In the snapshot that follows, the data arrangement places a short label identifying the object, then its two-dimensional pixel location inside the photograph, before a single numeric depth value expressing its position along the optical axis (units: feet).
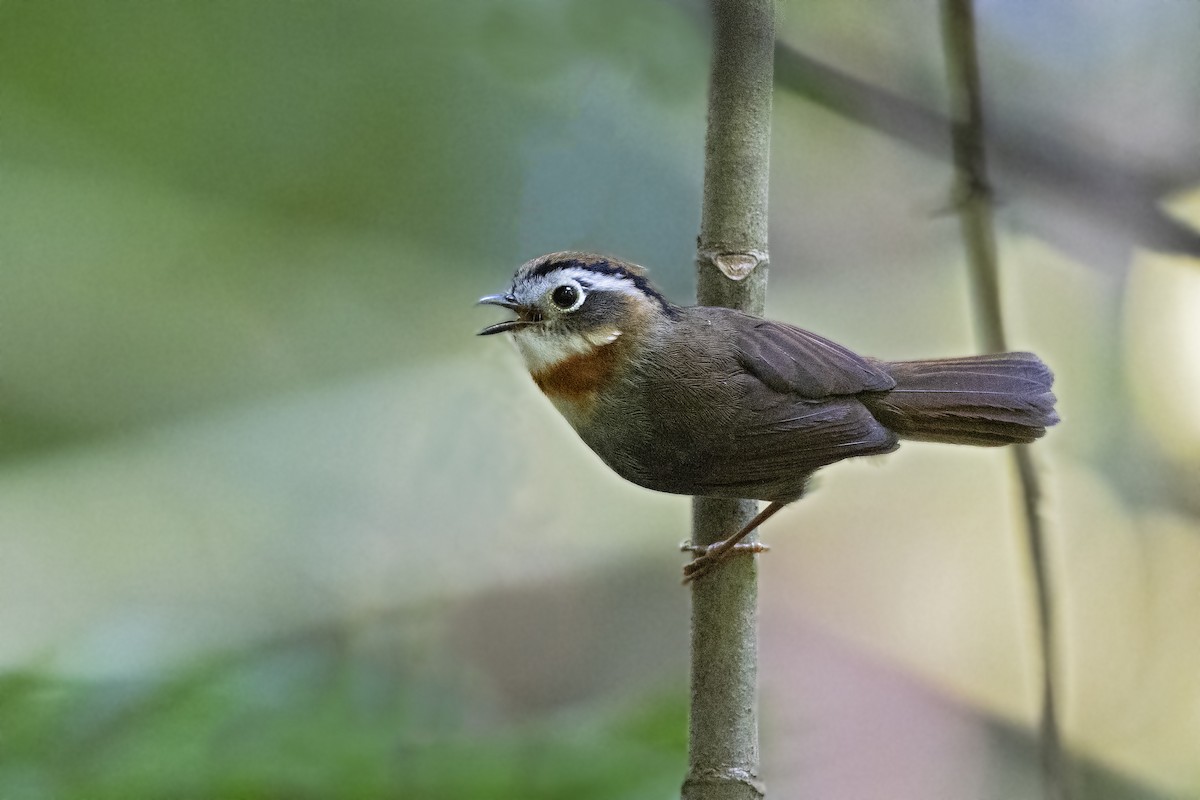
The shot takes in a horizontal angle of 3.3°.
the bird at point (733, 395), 14.89
